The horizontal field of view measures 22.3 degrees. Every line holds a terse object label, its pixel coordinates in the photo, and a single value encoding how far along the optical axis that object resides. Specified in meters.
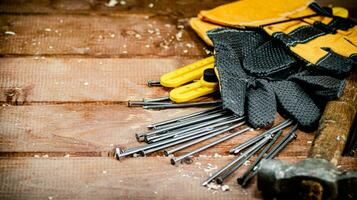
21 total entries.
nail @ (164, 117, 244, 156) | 0.92
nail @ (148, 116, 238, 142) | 0.94
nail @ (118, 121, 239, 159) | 0.92
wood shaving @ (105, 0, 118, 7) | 1.16
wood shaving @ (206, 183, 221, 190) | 0.89
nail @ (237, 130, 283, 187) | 0.89
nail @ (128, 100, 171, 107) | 0.99
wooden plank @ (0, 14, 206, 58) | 1.07
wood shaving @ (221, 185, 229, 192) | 0.89
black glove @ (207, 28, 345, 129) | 0.96
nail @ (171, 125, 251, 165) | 0.91
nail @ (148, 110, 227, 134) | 0.96
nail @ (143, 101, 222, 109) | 0.98
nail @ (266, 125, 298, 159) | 0.93
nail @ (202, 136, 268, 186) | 0.89
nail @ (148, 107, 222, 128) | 0.96
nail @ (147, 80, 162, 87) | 1.02
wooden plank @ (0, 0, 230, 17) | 1.14
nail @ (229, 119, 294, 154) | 0.93
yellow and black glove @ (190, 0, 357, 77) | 1.01
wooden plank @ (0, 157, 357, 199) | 0.88
